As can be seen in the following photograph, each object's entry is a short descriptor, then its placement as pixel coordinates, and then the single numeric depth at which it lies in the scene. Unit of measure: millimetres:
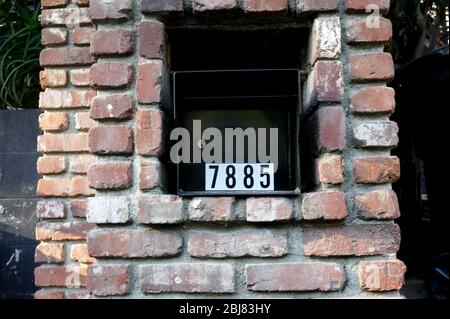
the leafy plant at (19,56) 2138
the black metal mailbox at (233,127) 1268
